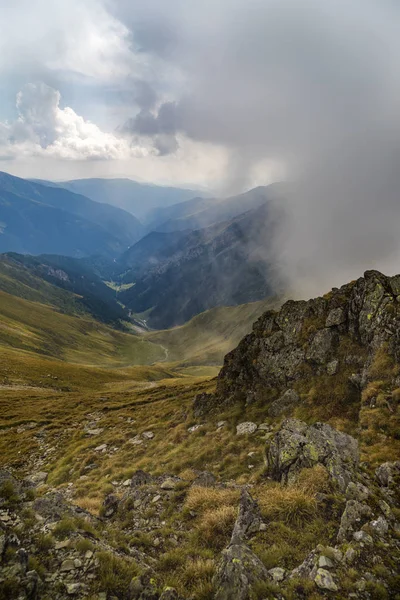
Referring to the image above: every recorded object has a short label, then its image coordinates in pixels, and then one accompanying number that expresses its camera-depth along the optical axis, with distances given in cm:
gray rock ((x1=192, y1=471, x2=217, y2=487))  1756
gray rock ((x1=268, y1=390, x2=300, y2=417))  2556
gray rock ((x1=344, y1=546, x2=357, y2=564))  935
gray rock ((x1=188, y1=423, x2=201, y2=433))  2880
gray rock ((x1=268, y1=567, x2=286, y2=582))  928
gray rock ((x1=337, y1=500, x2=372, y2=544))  1050
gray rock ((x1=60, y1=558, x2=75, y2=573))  905
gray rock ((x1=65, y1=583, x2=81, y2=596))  826
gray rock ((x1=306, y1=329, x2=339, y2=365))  2738
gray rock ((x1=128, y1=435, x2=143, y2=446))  3126
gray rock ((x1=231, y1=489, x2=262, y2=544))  1135
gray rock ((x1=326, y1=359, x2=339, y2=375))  2552
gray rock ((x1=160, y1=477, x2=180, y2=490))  1770
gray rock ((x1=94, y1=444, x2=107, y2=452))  3191
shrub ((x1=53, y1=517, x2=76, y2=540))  1050
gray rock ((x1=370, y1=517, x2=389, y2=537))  1040
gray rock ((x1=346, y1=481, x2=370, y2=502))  1205
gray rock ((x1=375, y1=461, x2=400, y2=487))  1358
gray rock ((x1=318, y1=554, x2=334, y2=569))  911
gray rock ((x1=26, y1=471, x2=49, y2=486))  2728
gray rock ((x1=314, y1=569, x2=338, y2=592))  842
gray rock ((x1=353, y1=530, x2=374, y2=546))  995
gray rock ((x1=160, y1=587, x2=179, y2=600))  840
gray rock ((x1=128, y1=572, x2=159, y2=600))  863
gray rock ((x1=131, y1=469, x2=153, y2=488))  1913
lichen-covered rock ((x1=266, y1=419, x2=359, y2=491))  1380
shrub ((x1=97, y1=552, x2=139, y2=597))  876
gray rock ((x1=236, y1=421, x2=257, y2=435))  2462
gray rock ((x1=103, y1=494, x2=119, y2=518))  1622
